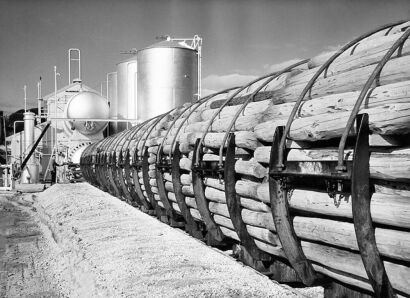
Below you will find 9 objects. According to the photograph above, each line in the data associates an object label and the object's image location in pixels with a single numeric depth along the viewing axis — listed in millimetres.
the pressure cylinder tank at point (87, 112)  32250
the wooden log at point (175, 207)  8906
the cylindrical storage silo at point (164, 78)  25100
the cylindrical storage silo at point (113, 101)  33438
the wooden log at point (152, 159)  10442
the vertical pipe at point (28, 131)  32250
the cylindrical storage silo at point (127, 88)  30328
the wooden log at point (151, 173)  10555
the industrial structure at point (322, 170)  3330
